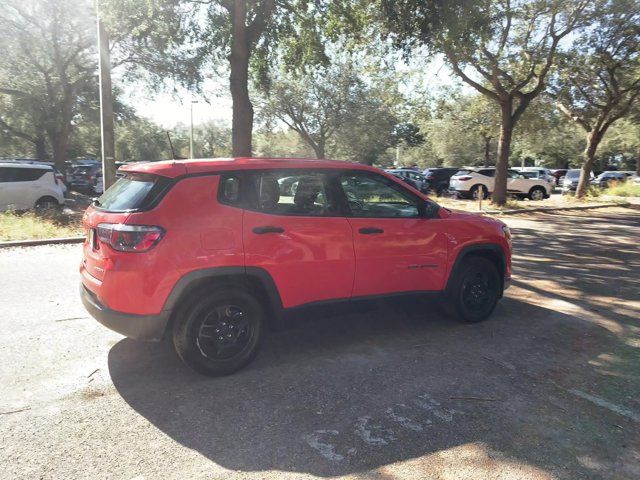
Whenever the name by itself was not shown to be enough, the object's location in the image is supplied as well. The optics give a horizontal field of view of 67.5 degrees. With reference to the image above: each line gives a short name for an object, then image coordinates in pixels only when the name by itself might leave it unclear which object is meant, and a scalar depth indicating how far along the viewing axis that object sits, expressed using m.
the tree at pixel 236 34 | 11.35
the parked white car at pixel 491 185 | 24.44
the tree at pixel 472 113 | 21.83
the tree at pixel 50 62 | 18.99
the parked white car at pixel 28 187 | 13.36
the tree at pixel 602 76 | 18.89
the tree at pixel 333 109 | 31.77
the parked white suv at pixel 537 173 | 25.05
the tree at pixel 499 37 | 10.52
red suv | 3.51
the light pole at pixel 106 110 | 10.49
